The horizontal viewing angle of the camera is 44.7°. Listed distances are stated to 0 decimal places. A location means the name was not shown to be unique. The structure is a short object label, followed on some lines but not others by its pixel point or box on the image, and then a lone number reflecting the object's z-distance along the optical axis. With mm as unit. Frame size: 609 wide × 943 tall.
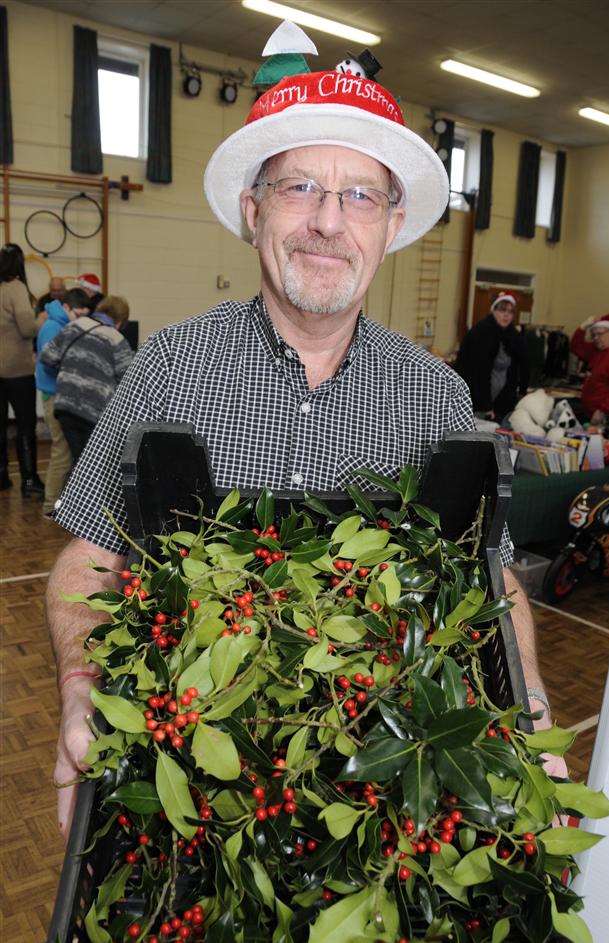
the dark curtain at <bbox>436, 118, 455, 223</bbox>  11086
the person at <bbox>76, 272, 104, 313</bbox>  5539
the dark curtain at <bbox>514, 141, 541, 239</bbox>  12539
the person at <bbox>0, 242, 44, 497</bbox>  5340
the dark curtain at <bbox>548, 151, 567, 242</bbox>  13266
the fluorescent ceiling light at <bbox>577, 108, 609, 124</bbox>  10774
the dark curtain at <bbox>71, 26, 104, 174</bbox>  7816
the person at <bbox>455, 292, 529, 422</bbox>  6531
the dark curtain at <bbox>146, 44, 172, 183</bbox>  8391
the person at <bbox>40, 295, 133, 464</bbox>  4516
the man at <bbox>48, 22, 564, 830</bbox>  1240
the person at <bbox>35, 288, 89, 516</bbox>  5074
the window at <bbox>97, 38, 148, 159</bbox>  8328
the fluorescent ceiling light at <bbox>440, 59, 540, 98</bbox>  9062
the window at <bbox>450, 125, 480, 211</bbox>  11852
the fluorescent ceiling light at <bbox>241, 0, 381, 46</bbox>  7312
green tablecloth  4133
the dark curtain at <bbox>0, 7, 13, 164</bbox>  7314
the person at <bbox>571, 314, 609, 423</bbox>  5762
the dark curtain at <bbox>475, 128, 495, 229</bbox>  11836
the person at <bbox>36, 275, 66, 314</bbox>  6260
